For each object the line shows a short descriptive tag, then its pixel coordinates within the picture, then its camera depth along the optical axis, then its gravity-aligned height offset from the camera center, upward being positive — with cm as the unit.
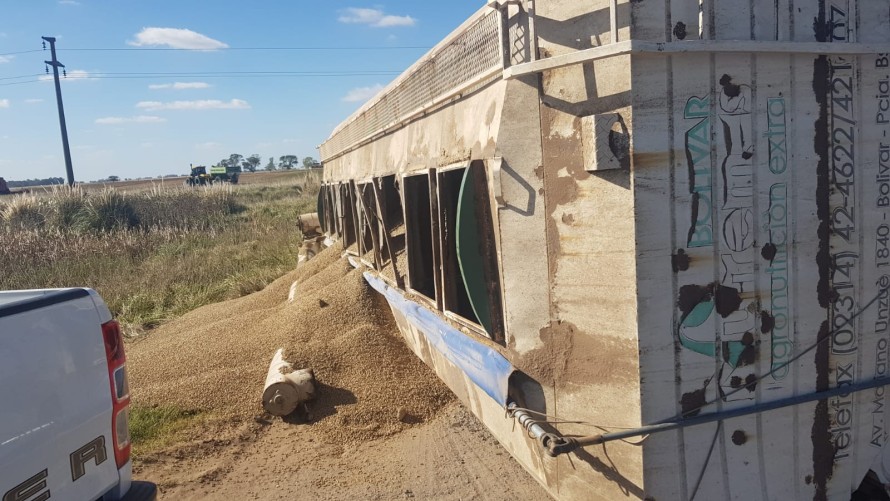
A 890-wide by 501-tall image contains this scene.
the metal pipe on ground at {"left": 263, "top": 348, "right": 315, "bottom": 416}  613 -187
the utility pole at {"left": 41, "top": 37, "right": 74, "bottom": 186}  4075 +627
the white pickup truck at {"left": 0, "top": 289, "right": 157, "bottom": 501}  255 -83
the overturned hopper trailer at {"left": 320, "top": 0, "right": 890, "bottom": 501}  326 -40
